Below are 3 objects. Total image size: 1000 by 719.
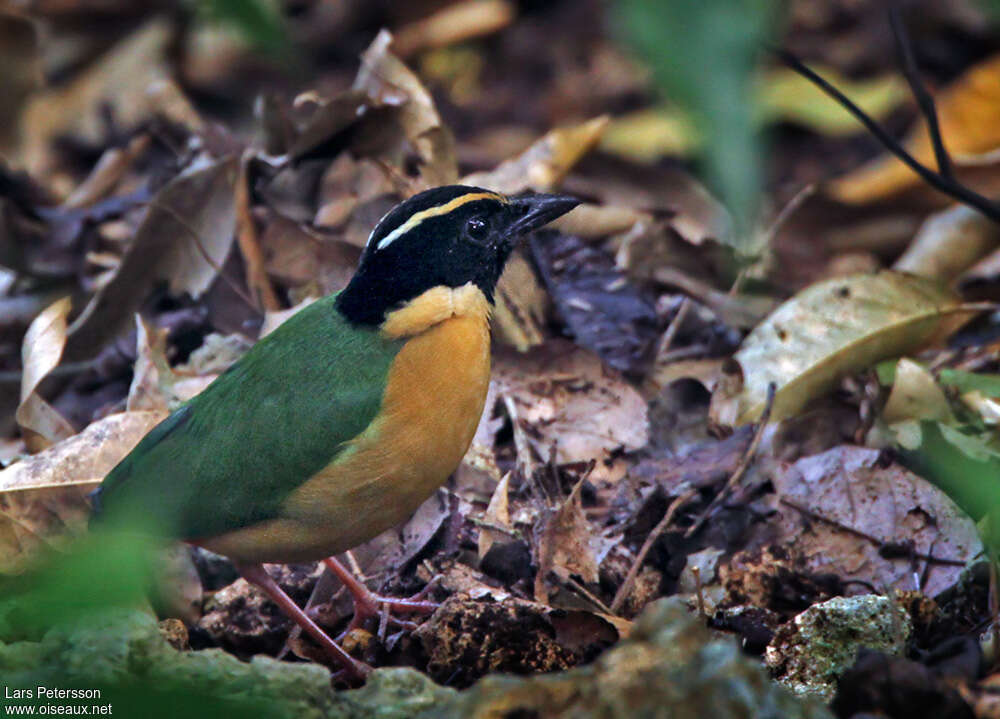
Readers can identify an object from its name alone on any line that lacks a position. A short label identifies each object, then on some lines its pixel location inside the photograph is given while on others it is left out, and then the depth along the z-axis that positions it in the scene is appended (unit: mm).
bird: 7984
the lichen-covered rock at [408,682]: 4559
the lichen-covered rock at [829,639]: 6945
